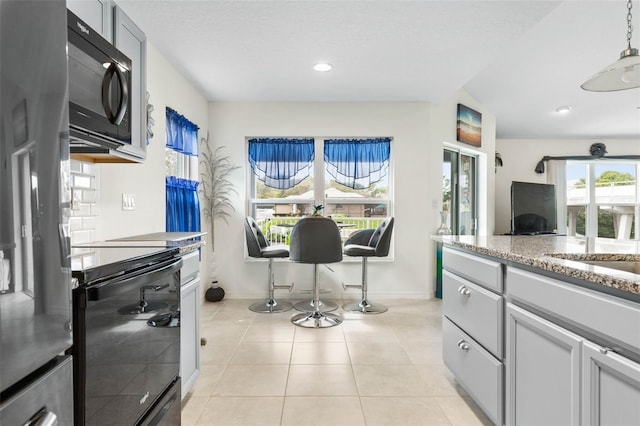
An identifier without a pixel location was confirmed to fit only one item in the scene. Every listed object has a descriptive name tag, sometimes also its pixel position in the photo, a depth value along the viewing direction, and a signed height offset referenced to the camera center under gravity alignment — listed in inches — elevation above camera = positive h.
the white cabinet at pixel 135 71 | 67.4 +30.8
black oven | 39.8 -17.1
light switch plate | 93.6 +2.8
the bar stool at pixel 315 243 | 128.1 -11.9
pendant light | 71.9 +29.7
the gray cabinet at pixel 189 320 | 72.5 -24.1
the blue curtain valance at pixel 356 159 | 175.0 +26.1
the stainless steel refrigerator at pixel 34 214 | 21.4 -0.1
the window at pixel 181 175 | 123.5 +14.9
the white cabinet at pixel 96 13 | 55.3 +34.0
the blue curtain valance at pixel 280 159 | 174.6 +26.2
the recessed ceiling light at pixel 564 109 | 200.6 +58.8
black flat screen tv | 197.5 +0.3
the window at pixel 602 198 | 251.0 +8.1
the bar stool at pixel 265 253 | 146.9 -17.7
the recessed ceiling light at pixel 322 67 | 127.3 +53.9
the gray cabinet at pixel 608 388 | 35.0 -19.5
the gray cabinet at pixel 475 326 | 61.7 -23.9
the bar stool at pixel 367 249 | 148.6 -16.6
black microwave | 48.9 +18.7
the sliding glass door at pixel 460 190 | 188.5 +11.1
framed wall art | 185.5 +46.3
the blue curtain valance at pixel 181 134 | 124.0 +30.3
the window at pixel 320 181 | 174.9 +15.2
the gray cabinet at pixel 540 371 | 43.7 -23.2
